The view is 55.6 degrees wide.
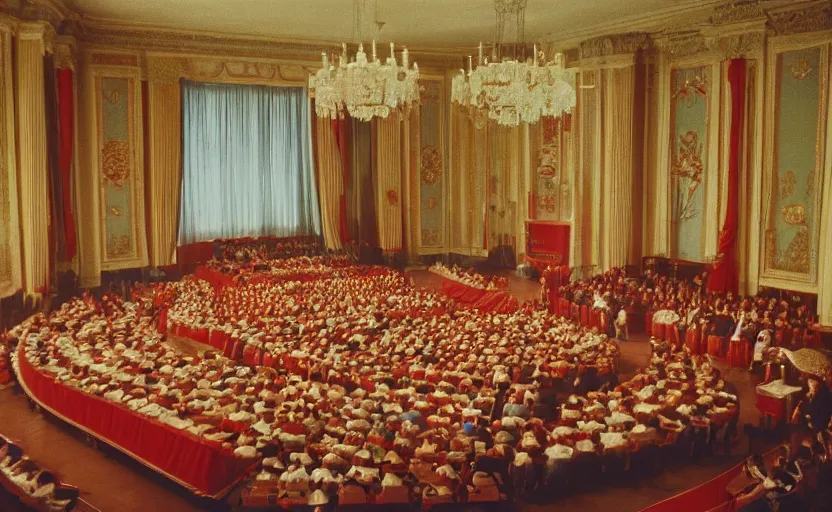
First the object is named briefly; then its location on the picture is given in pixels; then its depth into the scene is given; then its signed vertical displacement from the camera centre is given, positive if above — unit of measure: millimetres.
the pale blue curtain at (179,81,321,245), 21078 +981
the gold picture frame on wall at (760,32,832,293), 13695 +706
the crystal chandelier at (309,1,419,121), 12375 +1793
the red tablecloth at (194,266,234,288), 18219 -1858
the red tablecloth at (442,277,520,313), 16234 -2129
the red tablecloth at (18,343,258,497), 8164 -2694
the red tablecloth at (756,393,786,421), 9891 -2643
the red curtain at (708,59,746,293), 15164 -586
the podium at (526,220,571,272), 19641 -1158
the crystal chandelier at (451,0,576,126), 11867 +1664
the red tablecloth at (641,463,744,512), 7898 -3070
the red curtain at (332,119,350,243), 21984 +1241
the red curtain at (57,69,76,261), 16906 +1165
